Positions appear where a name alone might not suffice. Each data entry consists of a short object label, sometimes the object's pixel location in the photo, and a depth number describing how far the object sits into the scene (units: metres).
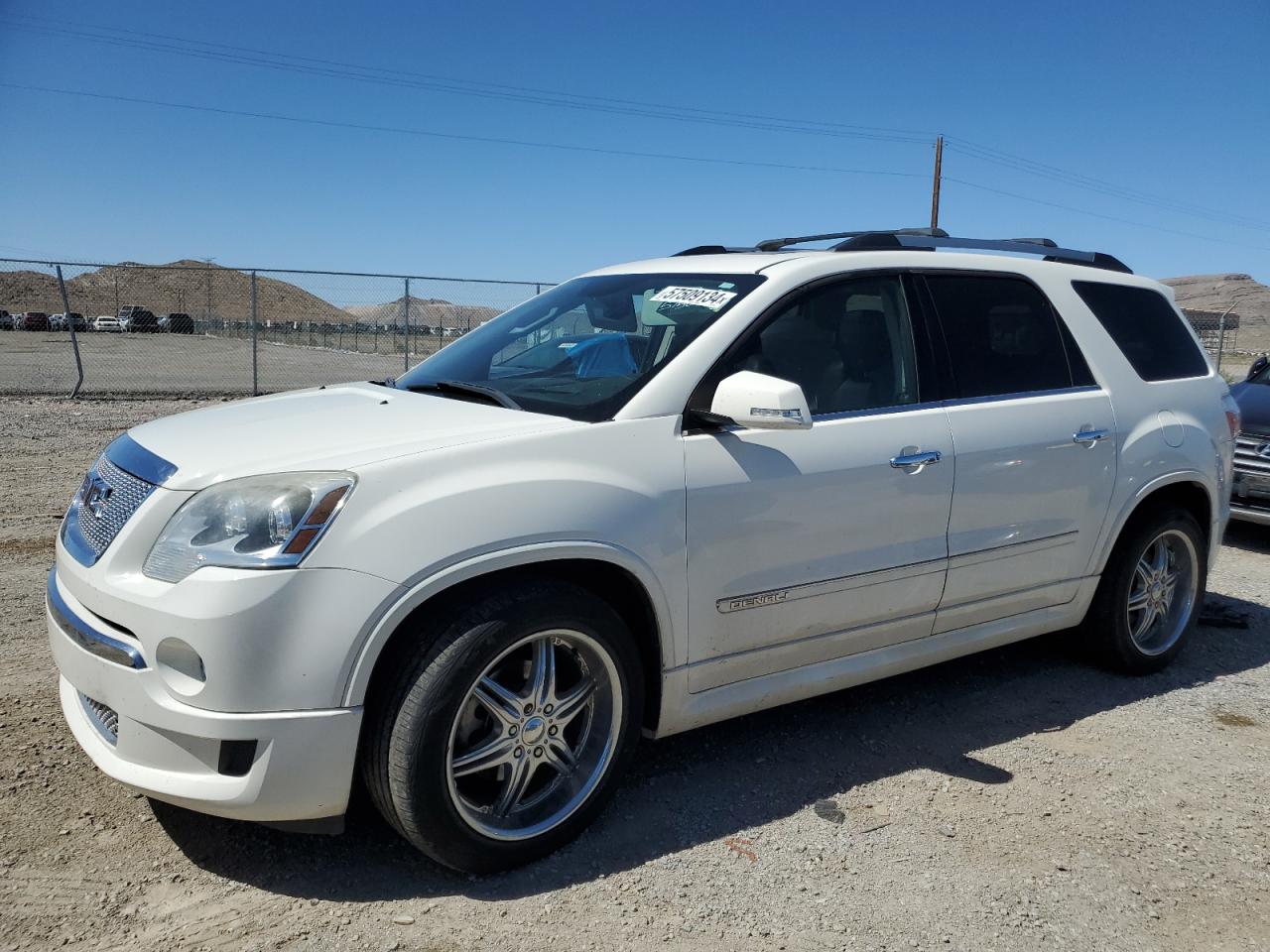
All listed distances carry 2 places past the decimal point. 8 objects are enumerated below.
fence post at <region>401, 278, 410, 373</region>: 15.80
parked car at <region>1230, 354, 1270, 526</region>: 7.33
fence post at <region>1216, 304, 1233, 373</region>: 21.89
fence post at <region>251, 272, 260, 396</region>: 14.57
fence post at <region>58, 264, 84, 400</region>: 13.07
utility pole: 34.19
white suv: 2.54
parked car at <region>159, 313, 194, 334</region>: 29.03
